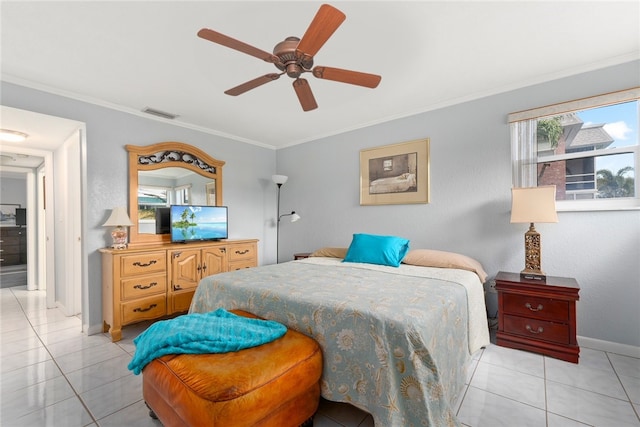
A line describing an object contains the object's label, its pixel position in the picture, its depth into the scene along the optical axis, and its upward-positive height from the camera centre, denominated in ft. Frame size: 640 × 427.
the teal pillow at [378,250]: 9.37 -1.36
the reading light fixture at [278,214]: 14.08 -0.09
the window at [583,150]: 7.59 +1.76
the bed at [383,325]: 4.28 -2.14
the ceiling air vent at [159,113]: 10.55 +3.97
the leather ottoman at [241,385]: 3.67 -2.51
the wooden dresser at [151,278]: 8.84 -2.27
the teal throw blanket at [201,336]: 4.49 -2.10
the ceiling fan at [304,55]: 4.47 +2.99
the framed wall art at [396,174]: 10.88 +1.57
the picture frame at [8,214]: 21.95 +0.15
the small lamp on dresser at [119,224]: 9.38 -0.32
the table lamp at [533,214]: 7.62 -0.13
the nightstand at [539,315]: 7.11 -2.88
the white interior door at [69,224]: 10.34 -0.37
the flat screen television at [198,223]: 11.31 -0.41
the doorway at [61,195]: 9.30 +0.84
